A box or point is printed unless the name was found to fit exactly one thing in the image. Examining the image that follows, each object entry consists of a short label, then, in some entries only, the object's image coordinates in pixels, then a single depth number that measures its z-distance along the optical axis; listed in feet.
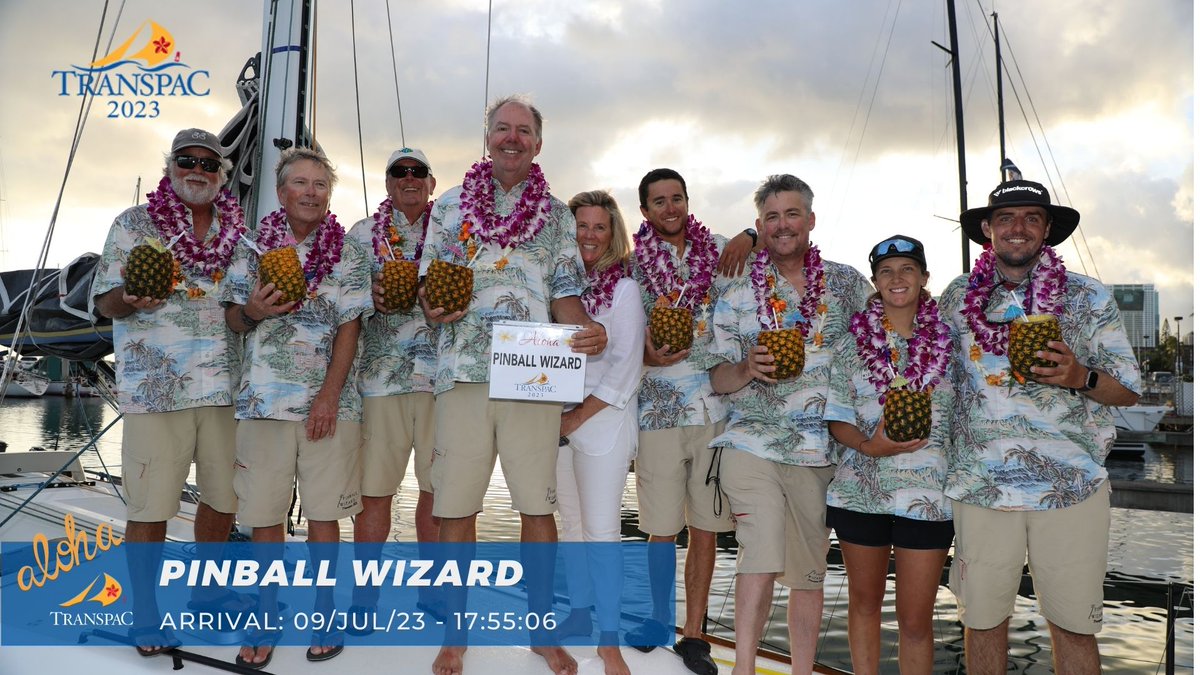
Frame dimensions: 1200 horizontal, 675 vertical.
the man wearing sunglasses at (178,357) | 12.47
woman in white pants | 12.76
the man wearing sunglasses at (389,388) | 14.60
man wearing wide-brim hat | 11.02
